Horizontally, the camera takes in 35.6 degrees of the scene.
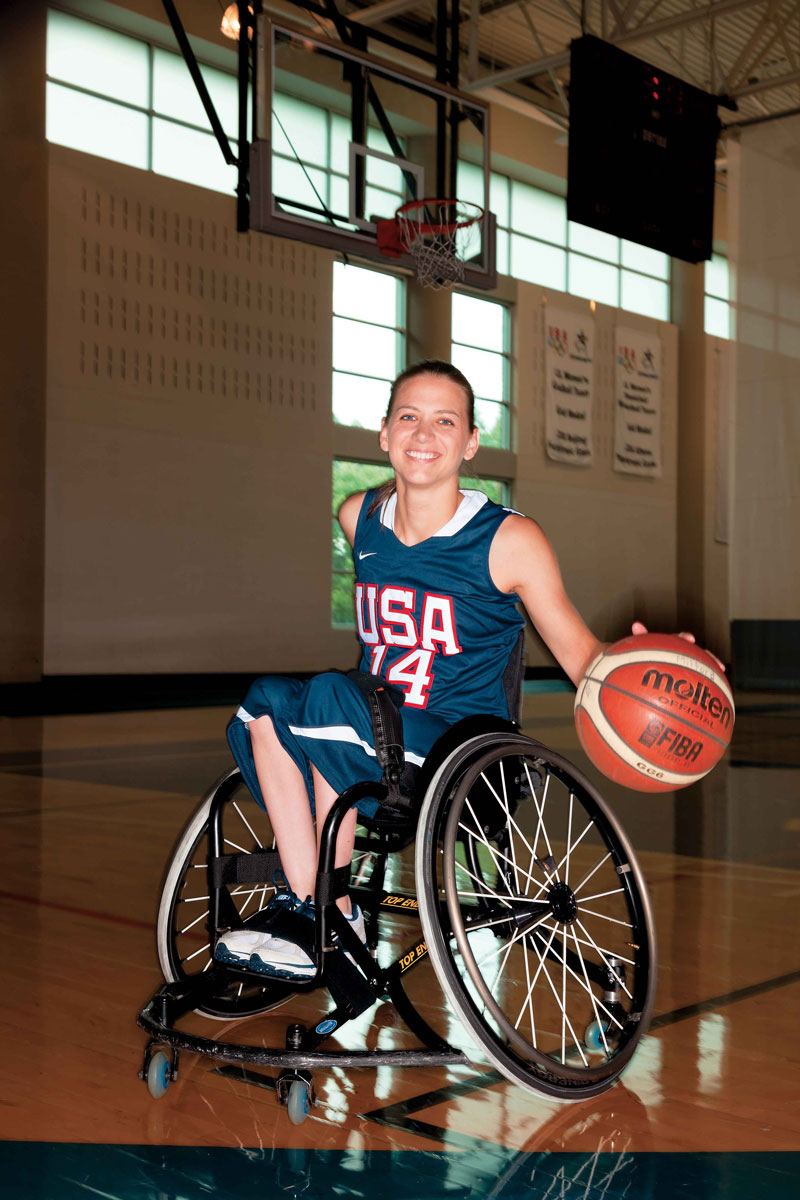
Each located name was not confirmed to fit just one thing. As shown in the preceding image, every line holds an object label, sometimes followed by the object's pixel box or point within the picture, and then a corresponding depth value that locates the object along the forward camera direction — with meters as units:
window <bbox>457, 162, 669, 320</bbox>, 14.62
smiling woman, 1.90
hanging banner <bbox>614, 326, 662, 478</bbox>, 16.14
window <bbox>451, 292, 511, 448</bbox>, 14.29
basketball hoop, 7.64
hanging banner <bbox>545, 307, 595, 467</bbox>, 15.25
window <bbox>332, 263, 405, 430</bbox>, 13.06
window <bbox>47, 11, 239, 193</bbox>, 10.61
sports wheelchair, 1.64
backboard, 7.00
